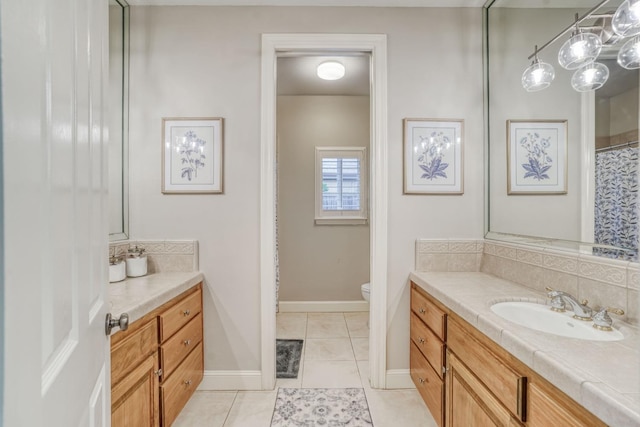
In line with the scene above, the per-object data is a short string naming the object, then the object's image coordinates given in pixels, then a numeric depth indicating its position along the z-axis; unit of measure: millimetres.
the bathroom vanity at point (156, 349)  1225
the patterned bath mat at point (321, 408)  1749
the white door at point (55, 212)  372
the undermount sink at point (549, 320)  1081
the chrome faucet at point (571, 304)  1182
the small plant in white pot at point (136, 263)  1881
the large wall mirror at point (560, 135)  1165
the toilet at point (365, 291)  2820
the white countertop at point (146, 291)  1303
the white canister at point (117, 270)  1708
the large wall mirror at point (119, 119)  1942
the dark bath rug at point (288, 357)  2273
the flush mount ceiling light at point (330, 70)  2740
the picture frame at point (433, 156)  2102
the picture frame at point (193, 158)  2094
